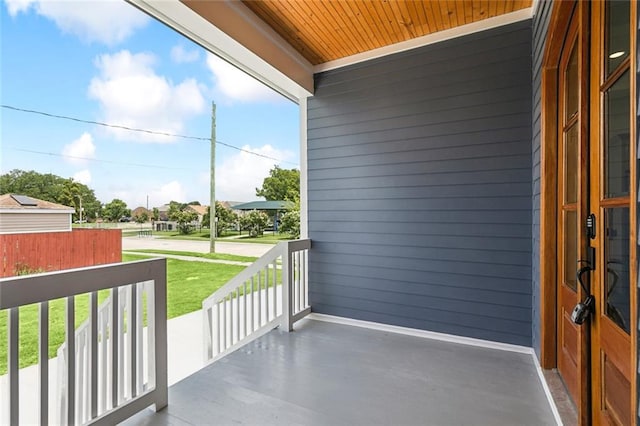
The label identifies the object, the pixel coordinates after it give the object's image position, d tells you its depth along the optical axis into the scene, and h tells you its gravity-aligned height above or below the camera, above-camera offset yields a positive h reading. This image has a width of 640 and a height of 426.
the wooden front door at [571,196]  1.33 +0.09
